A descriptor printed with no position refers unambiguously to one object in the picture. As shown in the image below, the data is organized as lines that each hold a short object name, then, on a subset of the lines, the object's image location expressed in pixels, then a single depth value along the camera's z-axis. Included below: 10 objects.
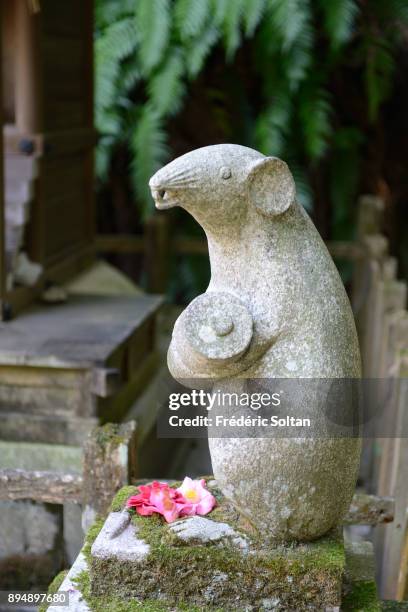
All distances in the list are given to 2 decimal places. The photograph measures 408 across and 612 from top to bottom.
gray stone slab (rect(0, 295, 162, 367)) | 3.89
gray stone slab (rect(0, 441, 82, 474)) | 3.90
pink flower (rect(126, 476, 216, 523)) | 2.27
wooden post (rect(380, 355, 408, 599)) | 2.92
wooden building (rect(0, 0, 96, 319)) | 4.64
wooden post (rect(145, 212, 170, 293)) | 6.67
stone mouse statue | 2.05
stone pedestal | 2.09
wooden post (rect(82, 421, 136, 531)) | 2.68
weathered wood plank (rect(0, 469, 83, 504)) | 2.79
